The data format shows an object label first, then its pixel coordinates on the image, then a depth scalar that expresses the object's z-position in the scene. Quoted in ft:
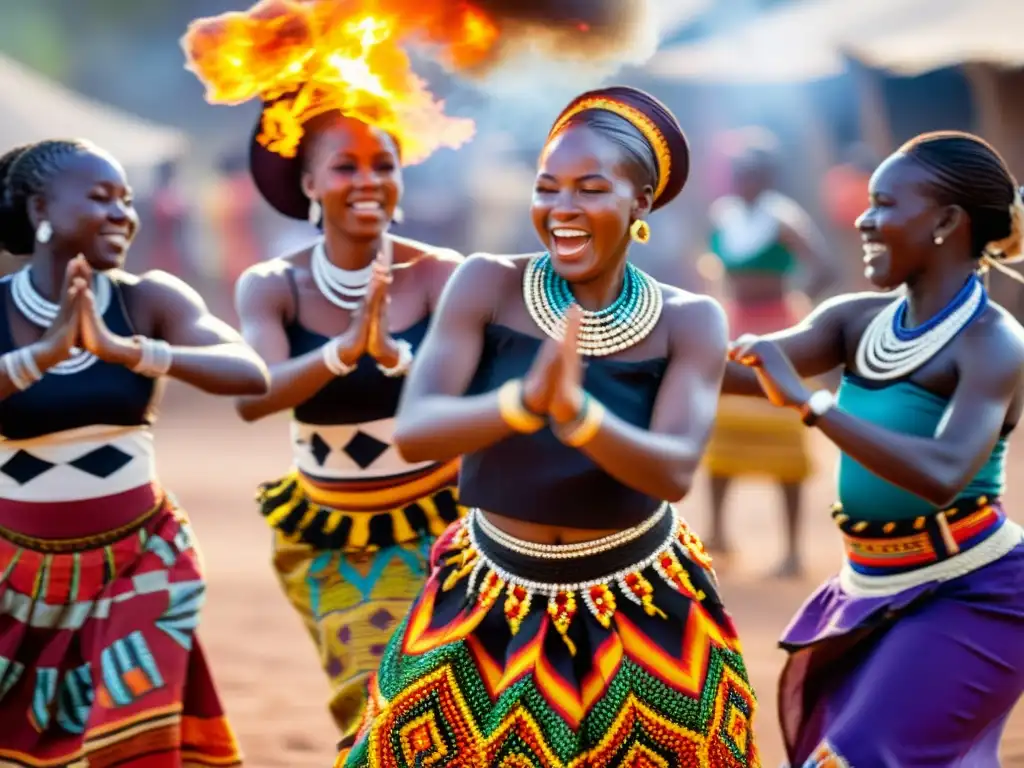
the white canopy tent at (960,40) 53.67
